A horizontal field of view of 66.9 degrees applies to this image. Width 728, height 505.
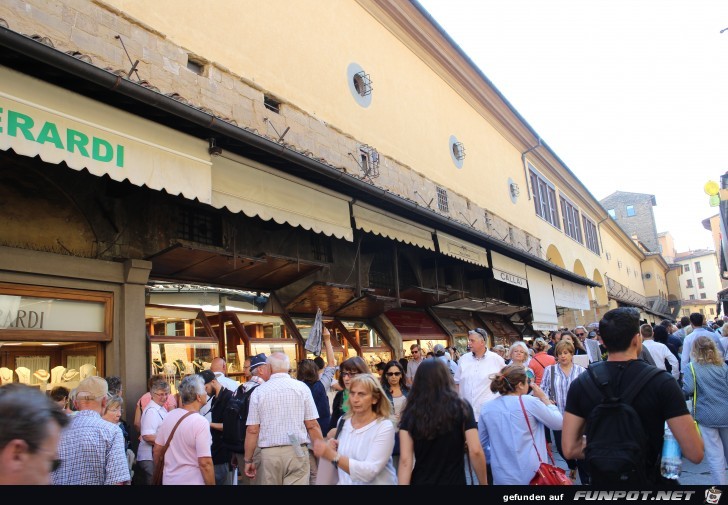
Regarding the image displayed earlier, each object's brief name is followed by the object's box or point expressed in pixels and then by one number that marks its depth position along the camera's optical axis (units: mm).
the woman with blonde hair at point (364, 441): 3148
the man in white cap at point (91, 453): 3652
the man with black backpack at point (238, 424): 5426
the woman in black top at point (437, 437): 3107
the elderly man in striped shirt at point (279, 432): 4621
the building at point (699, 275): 87438
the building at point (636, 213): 69062
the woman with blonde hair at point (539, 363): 6866
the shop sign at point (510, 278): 14273
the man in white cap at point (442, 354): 9203
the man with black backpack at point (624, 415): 2396
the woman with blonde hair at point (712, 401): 5402
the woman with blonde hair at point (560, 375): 5680
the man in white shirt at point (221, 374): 6602
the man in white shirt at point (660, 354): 7405
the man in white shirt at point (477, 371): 6070
